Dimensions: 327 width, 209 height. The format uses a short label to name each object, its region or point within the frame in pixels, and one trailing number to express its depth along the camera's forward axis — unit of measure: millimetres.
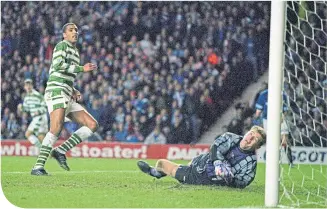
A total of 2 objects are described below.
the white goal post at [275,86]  11617
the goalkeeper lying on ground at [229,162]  14352
